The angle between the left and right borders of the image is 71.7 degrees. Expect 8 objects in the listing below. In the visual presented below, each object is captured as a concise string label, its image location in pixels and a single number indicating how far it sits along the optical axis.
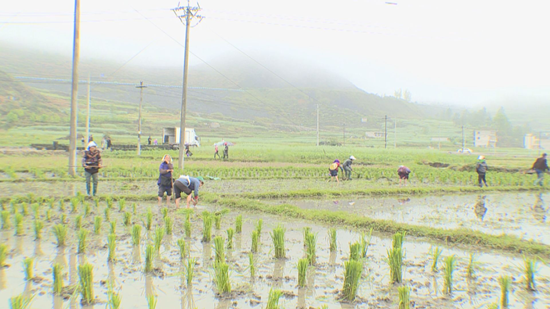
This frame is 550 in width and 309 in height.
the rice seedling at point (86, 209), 9.09
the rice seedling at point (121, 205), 9.91
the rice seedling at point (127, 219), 8.17
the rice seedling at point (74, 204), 9.50
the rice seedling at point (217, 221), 8.11
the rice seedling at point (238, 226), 7.83
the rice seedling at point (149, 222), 7.81
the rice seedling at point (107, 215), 8.73
